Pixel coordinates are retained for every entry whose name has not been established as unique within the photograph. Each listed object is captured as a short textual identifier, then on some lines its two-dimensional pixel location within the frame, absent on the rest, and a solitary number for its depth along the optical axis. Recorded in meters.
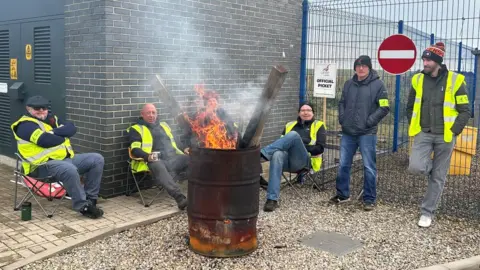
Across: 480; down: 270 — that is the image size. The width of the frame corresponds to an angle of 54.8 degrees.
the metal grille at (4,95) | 8.21
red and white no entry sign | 6.85
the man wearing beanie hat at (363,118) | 6.11
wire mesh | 6.63
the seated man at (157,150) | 5.91
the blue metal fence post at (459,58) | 10.41
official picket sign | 7.16
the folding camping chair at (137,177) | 6.14
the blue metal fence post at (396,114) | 9.60
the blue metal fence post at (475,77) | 12.61
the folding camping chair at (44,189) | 5.59
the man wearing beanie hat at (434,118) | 5.37
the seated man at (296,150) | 6.18
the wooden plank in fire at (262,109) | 4.26
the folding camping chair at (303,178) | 6.71
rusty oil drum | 4.34
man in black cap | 5.47
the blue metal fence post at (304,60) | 7.54
